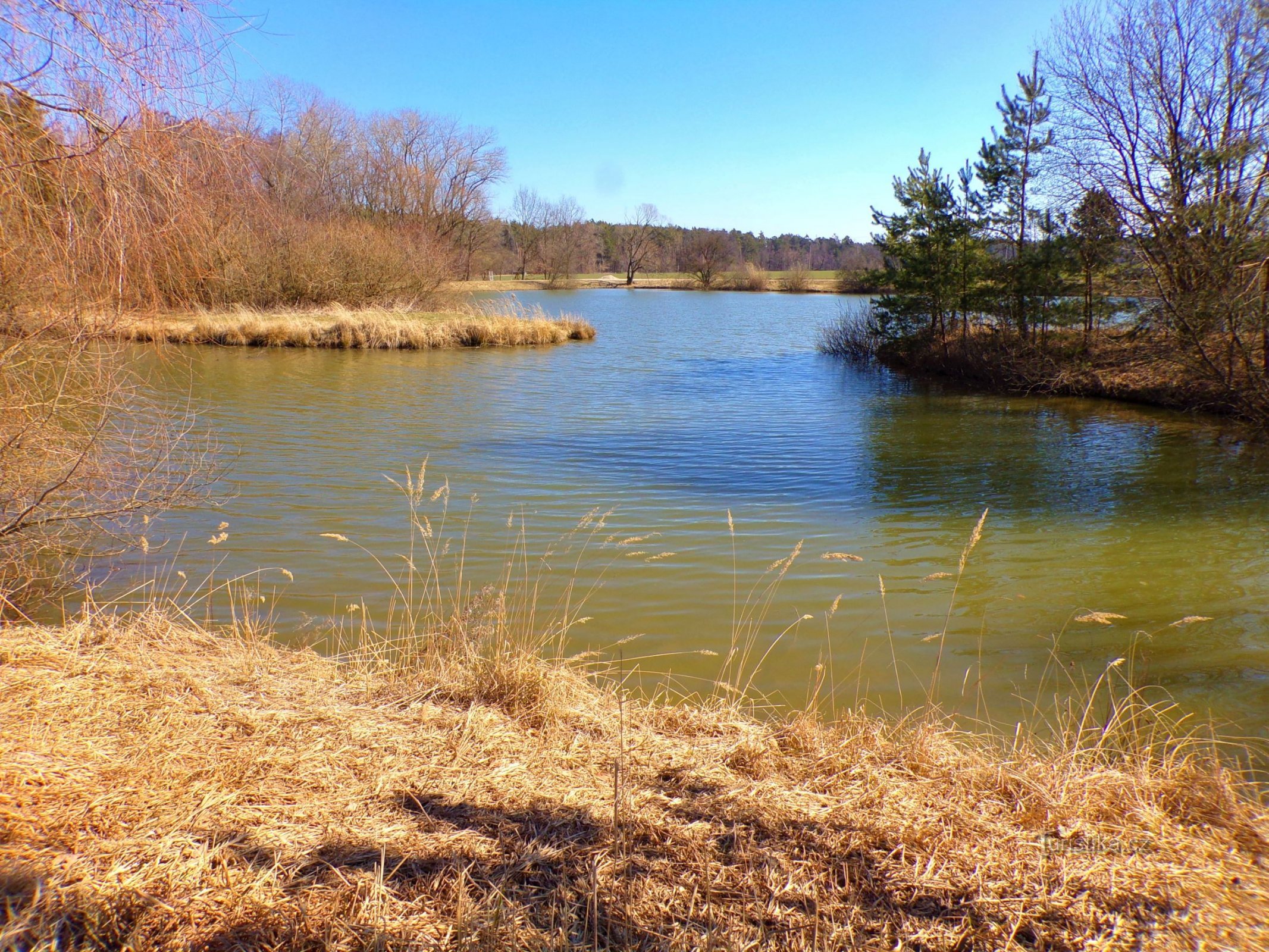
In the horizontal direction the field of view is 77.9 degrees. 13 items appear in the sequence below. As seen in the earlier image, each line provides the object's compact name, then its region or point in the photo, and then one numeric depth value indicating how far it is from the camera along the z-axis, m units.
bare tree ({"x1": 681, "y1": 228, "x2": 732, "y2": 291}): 76.19
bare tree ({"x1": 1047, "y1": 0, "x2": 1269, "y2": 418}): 12.10
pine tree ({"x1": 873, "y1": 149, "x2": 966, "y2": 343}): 21.02
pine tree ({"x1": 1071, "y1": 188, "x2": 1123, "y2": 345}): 16.25
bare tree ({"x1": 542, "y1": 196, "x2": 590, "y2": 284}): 79.50
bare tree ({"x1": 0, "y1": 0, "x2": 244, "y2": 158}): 2.87
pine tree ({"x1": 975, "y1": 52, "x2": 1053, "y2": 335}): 18.50
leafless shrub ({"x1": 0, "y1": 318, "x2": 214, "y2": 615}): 4.22
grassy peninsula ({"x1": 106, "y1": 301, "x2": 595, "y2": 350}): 24.50
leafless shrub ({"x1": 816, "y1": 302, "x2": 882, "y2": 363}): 25.75
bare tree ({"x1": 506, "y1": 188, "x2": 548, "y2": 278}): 84.62
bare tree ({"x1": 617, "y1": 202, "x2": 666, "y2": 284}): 97.50
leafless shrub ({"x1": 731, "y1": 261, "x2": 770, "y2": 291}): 71.81
